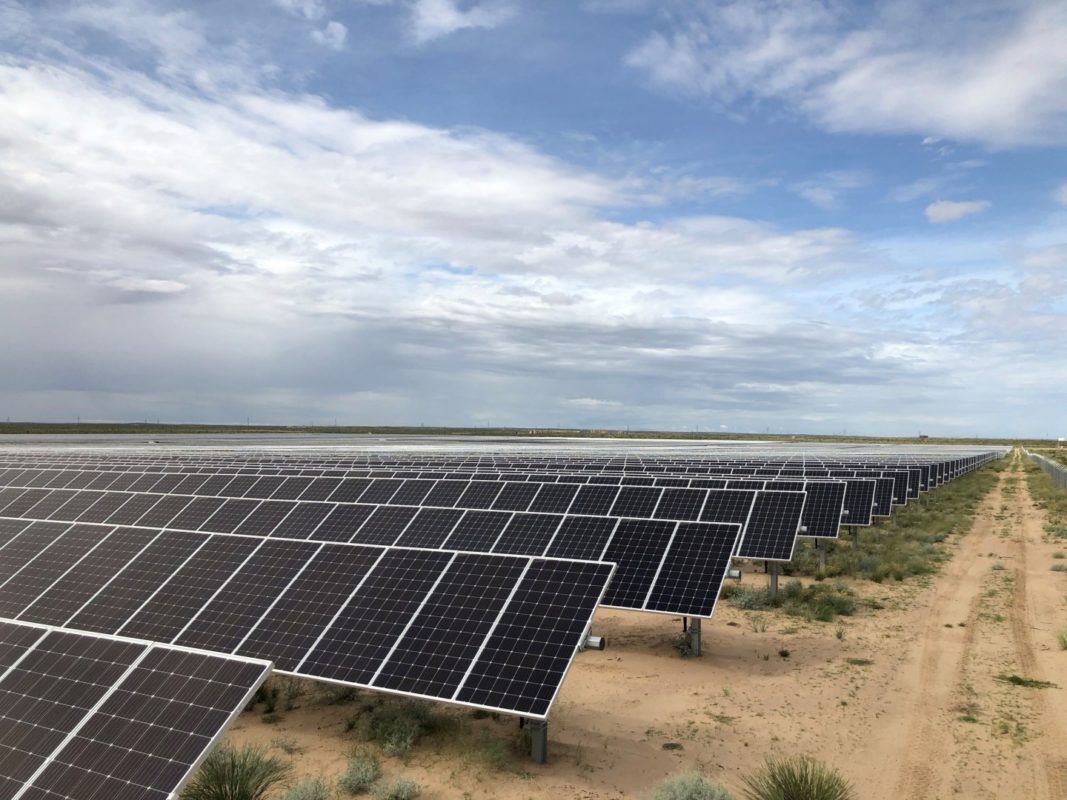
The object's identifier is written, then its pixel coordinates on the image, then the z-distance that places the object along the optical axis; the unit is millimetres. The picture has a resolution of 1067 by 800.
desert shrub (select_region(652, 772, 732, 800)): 8938
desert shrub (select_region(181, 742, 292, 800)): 8609
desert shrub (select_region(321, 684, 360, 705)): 12781
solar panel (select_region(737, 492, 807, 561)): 19578
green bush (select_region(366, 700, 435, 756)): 10790
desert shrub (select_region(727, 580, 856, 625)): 18906
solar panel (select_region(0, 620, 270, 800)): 6830
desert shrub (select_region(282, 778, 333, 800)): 8969
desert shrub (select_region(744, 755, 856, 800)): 8648
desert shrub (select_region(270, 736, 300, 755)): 10840
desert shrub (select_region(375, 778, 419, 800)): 9312
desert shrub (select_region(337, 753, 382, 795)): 9602
